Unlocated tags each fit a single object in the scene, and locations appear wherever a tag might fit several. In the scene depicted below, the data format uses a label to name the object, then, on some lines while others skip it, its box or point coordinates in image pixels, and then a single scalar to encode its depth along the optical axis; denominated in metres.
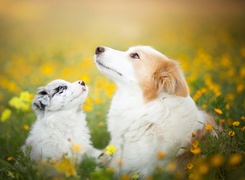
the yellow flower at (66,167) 2.44
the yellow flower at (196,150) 2.55
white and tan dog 3.11
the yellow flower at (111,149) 2.89
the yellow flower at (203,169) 2.09
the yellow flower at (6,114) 3.96
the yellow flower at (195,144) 2.71
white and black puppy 3.48
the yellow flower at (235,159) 1.92
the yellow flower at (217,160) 1.92
